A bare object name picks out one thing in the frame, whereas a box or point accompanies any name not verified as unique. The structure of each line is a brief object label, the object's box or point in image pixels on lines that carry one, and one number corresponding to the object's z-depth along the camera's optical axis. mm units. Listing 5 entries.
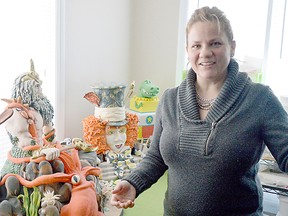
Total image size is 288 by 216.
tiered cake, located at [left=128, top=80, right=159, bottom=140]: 2344
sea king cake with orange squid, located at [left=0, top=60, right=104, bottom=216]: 1231
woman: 839
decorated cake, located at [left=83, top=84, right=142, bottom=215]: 1940
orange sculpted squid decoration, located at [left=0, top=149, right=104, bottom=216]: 1236
